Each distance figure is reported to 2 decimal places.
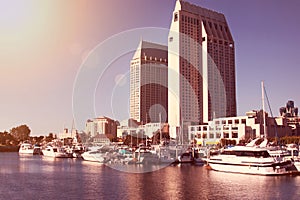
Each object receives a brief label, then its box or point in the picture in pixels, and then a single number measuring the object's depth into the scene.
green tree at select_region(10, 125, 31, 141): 156.12
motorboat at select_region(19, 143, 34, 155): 113.69
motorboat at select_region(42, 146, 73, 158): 87.75
